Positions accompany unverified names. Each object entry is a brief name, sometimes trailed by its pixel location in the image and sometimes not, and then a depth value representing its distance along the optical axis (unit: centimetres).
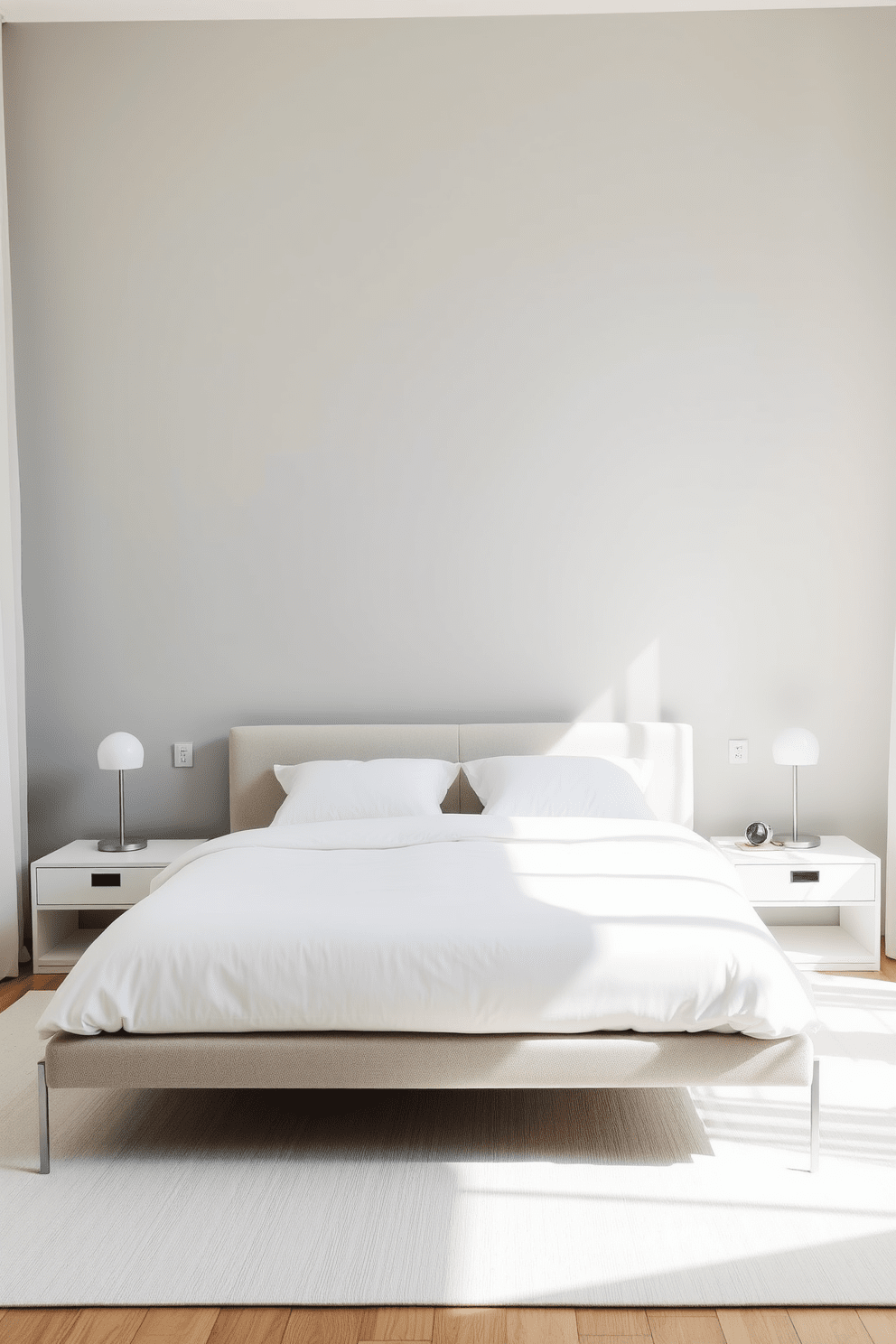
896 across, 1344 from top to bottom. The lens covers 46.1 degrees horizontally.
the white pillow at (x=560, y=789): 350
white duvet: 224
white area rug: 191
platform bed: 226
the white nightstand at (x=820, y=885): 366
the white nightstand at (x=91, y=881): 367
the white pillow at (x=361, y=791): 352
